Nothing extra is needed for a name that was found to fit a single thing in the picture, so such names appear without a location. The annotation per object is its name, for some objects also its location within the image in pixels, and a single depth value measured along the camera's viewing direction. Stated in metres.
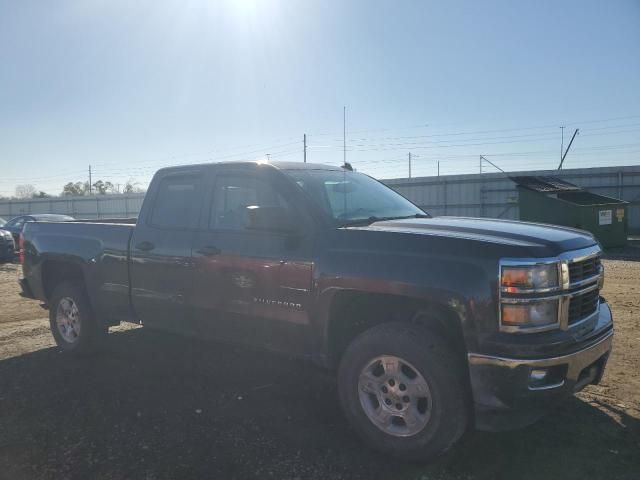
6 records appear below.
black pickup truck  2.96
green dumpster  14.31
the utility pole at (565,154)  34.46
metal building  20.77
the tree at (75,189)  69.19
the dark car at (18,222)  16.87
